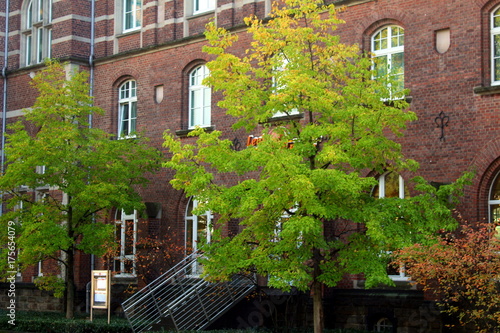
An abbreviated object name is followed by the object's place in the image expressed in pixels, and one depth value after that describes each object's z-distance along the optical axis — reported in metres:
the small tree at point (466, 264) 15.45
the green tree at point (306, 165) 17.08
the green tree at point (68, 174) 23.73
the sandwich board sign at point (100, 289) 21.00
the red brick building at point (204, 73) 20.05
